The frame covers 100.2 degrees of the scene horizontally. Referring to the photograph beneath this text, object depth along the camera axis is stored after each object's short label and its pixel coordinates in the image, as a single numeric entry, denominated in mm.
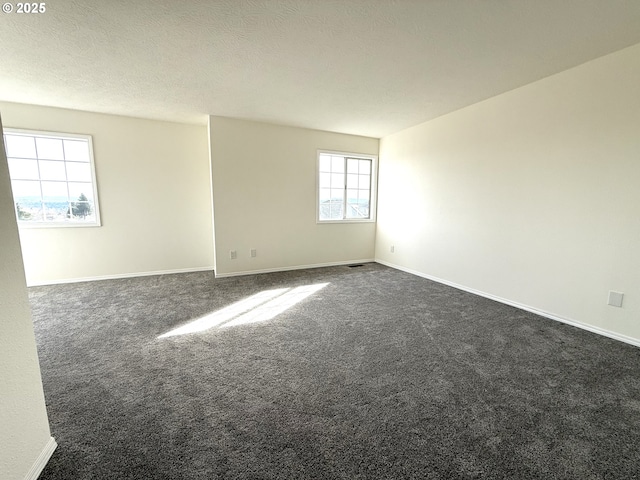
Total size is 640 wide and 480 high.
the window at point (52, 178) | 3719
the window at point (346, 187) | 5047
